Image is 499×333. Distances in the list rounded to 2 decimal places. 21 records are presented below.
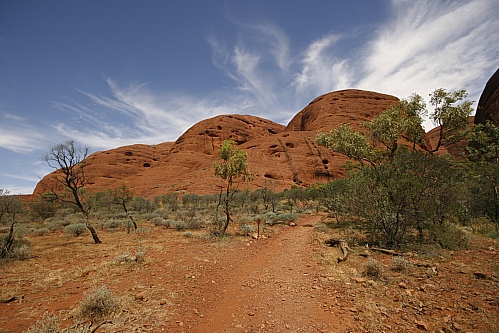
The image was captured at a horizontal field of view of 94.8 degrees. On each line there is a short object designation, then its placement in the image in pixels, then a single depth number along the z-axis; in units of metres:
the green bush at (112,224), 14.50
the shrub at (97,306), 3.92
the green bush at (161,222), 14.05
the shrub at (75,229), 12.35
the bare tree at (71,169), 10.02
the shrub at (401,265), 5.28
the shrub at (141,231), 12.22
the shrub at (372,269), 5.08
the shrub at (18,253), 7.60
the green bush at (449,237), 6.50
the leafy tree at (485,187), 10.22
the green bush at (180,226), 13.06
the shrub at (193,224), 13.12
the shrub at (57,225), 14.05
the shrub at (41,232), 12.85
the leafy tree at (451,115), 11.60
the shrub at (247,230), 10.98
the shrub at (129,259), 6.95
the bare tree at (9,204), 10.58
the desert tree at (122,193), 16.31
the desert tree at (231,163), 11.46
